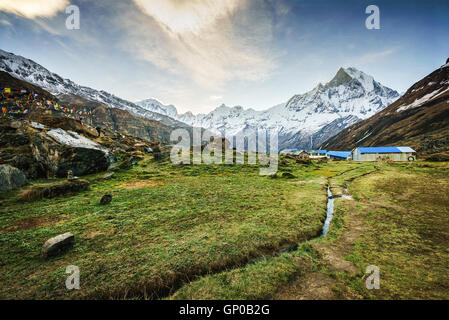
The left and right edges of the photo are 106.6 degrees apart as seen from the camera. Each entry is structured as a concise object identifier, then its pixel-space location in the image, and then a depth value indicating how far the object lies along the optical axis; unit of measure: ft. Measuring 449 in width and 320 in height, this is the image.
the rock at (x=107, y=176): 86.07
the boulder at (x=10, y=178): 55.11
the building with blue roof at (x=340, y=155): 378.32
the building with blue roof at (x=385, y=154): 277.85
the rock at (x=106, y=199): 53.88
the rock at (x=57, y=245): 28.84
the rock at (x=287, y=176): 121.11
